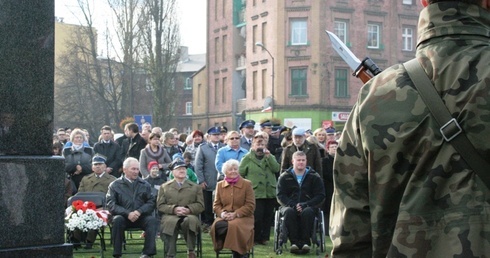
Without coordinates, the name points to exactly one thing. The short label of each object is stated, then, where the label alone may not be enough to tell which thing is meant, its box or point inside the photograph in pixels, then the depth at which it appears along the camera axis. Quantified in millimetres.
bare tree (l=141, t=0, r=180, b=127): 56969
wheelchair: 14414
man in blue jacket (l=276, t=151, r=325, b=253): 14508
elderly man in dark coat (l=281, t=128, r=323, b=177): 16234
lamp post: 57288
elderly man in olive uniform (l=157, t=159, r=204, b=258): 13352
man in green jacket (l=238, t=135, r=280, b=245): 15742
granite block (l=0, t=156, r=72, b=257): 6898
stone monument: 6938
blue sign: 33672
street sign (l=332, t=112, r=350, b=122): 58938
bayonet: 3895
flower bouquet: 13406
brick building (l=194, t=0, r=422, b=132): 58875
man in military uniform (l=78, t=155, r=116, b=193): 15826
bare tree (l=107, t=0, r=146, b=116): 56531
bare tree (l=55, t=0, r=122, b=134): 61250
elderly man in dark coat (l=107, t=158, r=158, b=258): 13305
